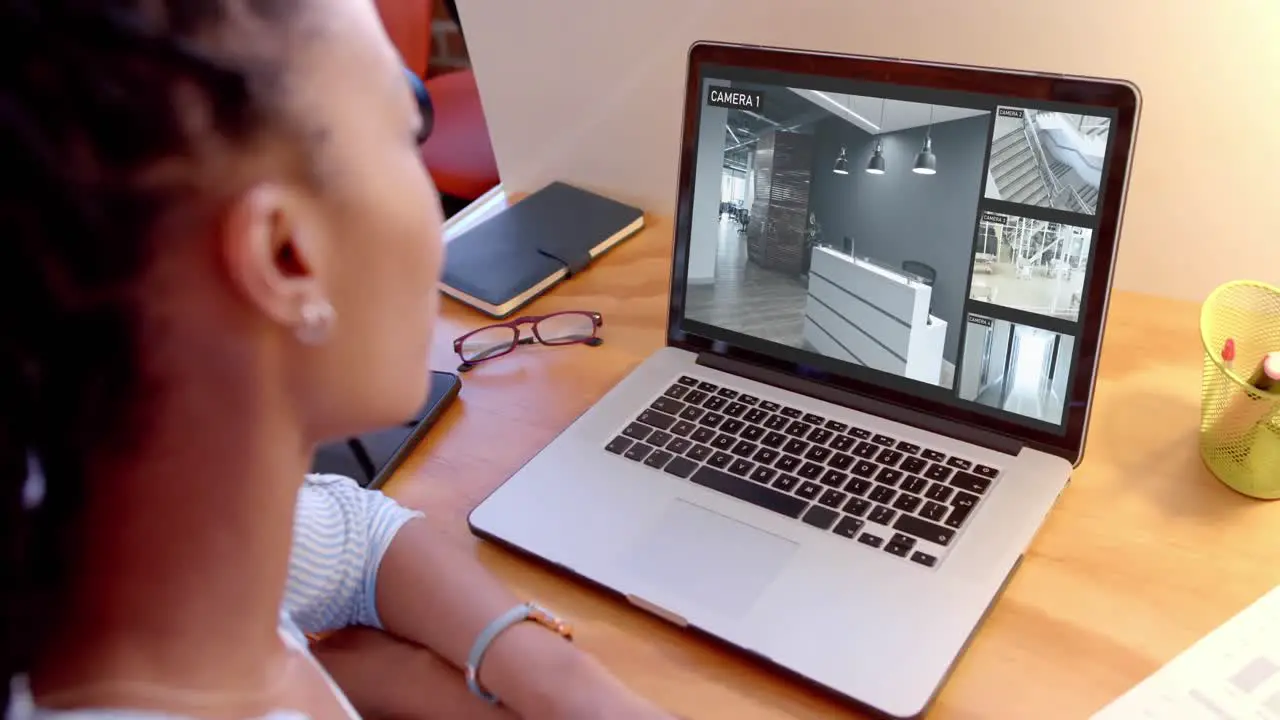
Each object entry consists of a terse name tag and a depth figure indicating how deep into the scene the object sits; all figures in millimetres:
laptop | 581
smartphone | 715
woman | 273
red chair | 1481
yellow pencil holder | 626
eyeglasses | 883
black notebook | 951
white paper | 507
